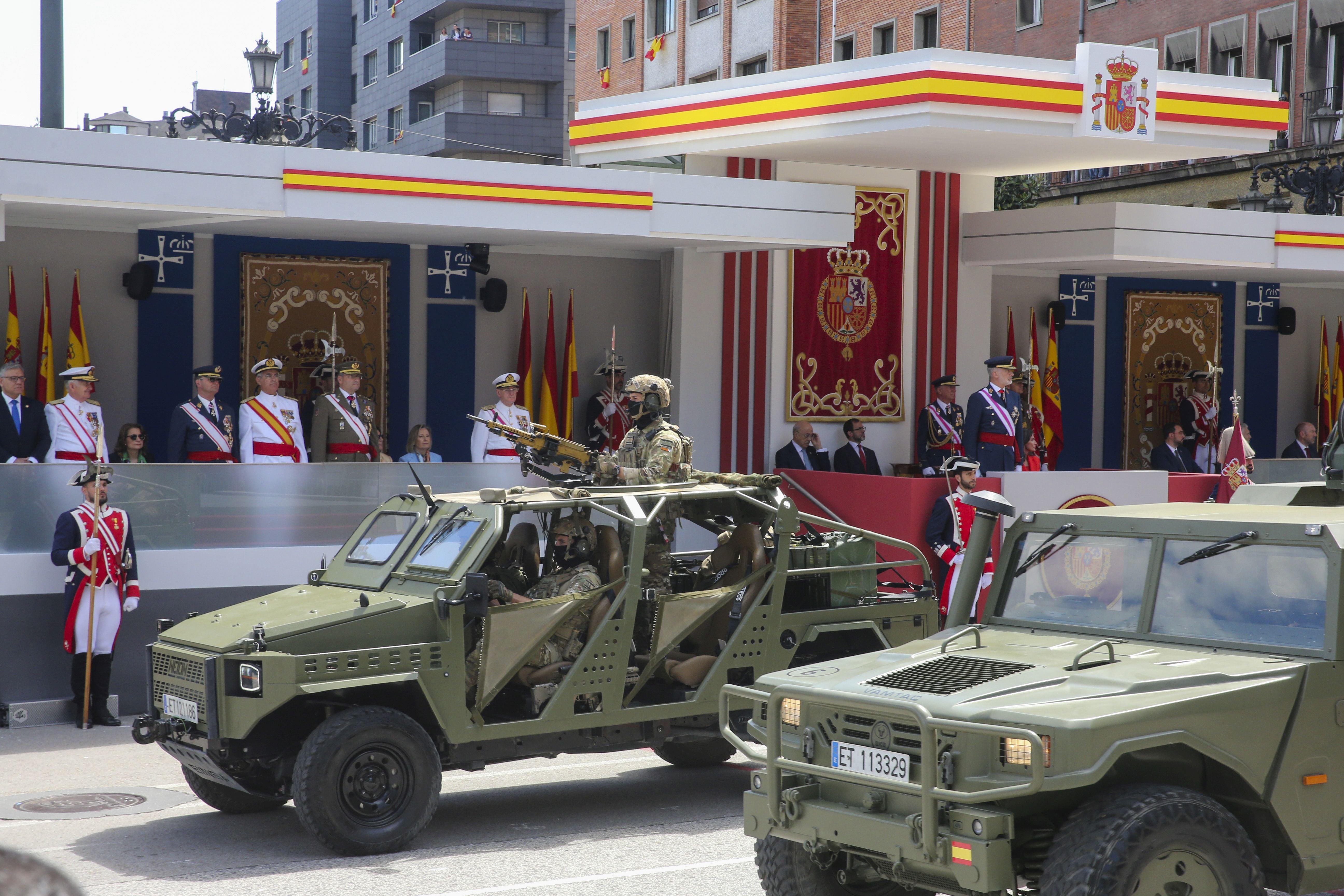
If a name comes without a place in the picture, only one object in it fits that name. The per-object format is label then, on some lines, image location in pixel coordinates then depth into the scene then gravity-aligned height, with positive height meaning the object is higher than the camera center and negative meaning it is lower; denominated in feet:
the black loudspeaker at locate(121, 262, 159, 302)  47.93 +2.51
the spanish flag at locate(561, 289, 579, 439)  55.06 -0.67
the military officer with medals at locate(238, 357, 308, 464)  45.29 -1.81
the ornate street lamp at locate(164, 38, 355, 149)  52.16 +8.17
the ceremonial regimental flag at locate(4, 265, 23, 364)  46.47 +0.64
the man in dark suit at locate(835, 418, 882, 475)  53.72 -2.97
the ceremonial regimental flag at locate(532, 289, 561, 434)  54.90 -0.72
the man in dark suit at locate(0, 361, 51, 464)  41.81 -1.71
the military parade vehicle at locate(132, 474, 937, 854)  25.91 -5.03
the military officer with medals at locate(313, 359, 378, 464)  47.62 -1.87
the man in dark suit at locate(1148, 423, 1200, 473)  61.16 -3.28
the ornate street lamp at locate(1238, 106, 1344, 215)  70.18 +8.91
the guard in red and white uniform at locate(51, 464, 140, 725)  37.22 -5.07
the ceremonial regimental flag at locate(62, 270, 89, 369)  47.16 +0.56
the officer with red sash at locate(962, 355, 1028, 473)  51.21 -1.95
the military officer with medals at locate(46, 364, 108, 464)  42.24 -1.65
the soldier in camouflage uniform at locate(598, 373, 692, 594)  30.14 -1.83
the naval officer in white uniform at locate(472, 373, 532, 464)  48.37 -1.79
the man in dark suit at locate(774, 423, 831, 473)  52.95 -2.83
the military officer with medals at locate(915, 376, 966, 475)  54.65 -2.00
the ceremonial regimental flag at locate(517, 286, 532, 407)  54.60 +0.16
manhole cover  29.07 -8.41
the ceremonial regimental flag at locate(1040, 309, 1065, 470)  62.80 -1.29
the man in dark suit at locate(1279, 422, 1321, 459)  65.16 -2.84
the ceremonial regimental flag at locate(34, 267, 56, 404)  47.14 -0.01
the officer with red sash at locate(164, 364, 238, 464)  44.11 -1.86
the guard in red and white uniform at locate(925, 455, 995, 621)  45.68 -4.81
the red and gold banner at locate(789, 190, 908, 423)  54.03 +1.67
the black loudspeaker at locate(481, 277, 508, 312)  53.88 +2.45
